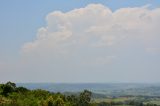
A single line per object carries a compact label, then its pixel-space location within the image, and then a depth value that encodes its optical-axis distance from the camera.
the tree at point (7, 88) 111.47
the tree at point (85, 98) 132.90
